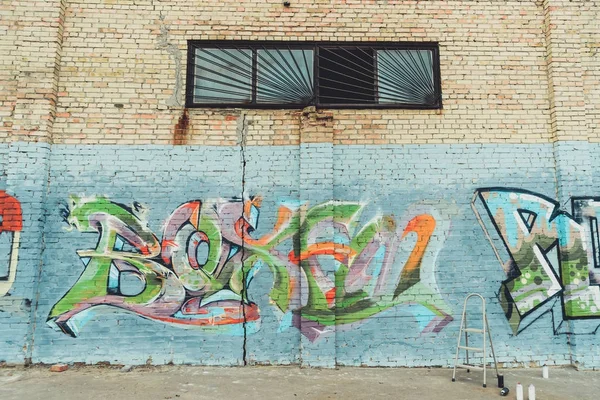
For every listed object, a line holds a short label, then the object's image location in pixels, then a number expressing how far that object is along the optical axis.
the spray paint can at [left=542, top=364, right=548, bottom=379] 4.95
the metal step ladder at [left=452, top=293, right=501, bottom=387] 4.57
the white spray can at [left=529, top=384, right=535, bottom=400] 4.17
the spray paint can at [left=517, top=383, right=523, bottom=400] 4.13
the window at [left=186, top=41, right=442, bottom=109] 5.91
